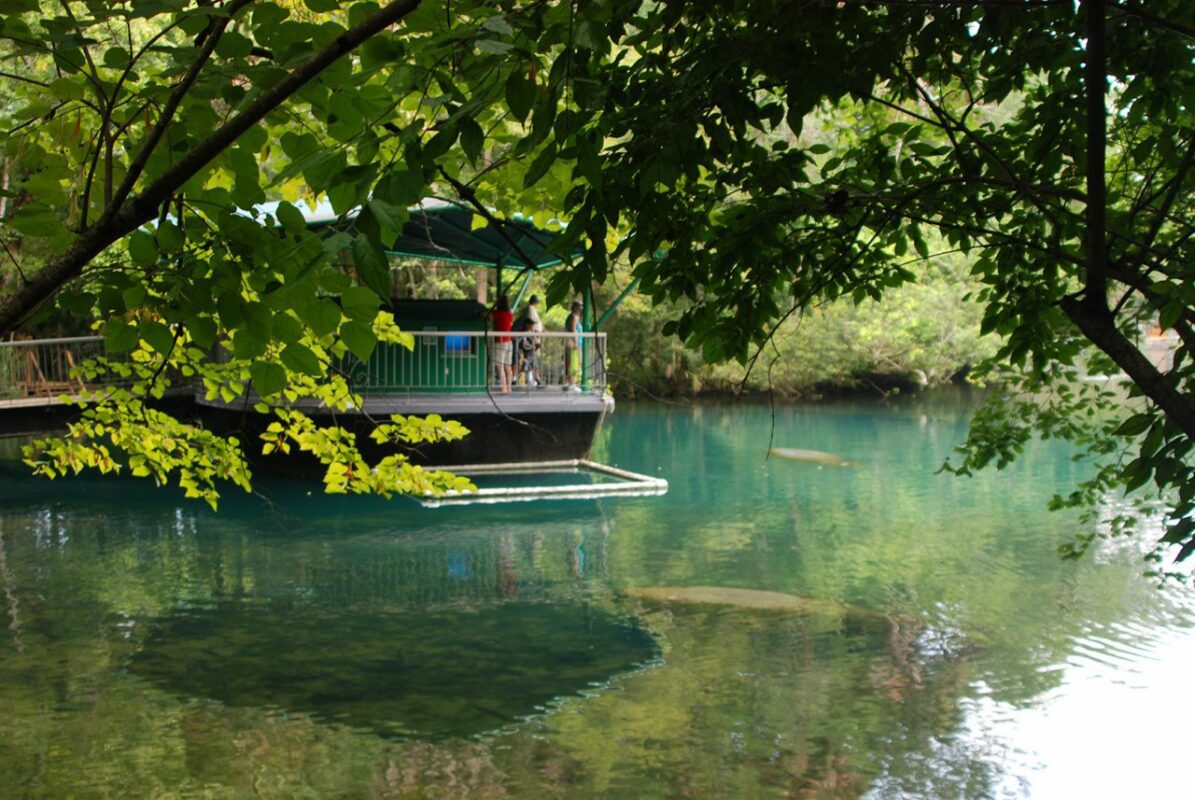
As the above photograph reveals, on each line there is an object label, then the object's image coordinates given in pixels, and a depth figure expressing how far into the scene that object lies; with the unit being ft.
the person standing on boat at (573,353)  55.77
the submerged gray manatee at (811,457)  66.33
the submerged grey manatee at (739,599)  32.04
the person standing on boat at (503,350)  50.36
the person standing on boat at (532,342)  54.71
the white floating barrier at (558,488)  49.80
